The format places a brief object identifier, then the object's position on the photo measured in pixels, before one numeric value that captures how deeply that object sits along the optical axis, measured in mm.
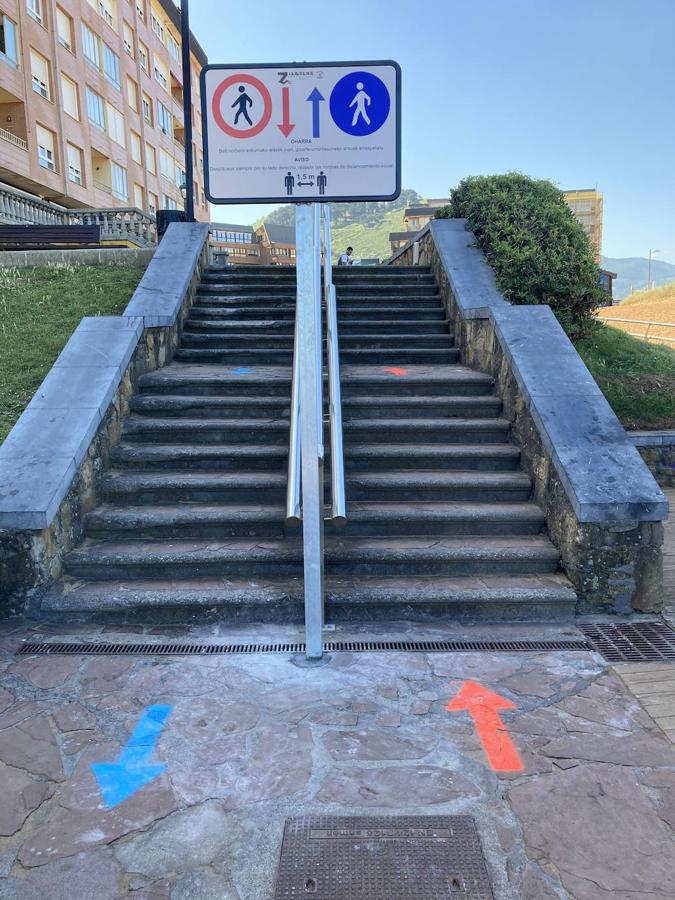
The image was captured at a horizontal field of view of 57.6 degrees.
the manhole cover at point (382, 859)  1991
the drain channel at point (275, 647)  3484
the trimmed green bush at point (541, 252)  6242
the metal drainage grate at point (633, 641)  3414
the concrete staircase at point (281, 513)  3850
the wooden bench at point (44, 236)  11469
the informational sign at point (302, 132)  3088
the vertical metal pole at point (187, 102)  10922
